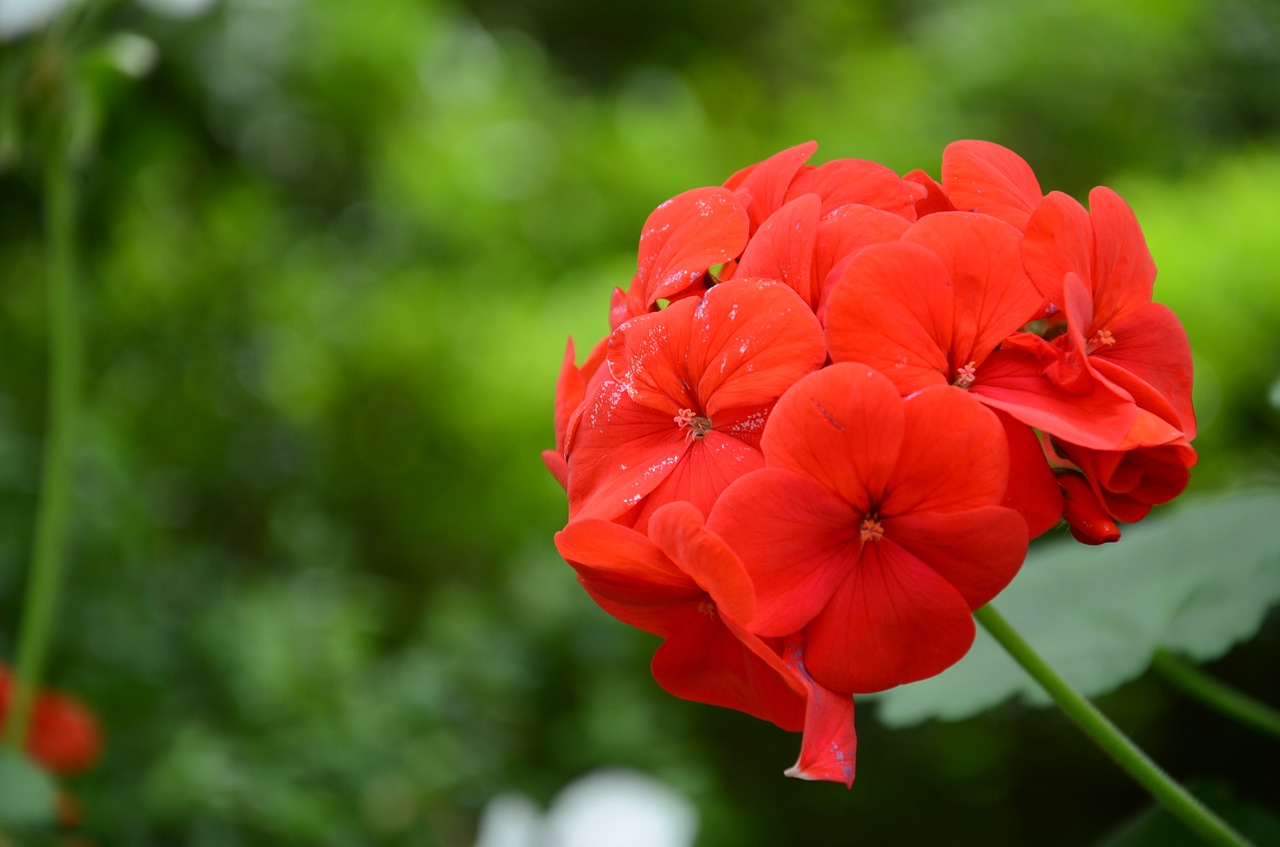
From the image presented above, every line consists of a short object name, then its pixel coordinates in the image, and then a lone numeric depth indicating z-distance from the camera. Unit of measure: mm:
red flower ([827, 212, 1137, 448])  606
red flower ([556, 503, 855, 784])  598
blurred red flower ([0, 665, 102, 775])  984
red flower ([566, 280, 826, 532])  611
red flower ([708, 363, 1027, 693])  598
